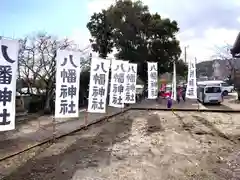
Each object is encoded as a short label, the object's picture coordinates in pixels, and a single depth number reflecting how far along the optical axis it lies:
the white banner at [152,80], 12.80
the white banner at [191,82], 13.76
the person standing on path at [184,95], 19.79
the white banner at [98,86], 8.43
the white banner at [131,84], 11.15
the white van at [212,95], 17.05
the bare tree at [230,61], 23.32
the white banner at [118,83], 10.39
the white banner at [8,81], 5.04
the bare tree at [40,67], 14.55
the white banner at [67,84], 6.87
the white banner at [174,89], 14.44
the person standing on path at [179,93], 18.69
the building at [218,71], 37.33
